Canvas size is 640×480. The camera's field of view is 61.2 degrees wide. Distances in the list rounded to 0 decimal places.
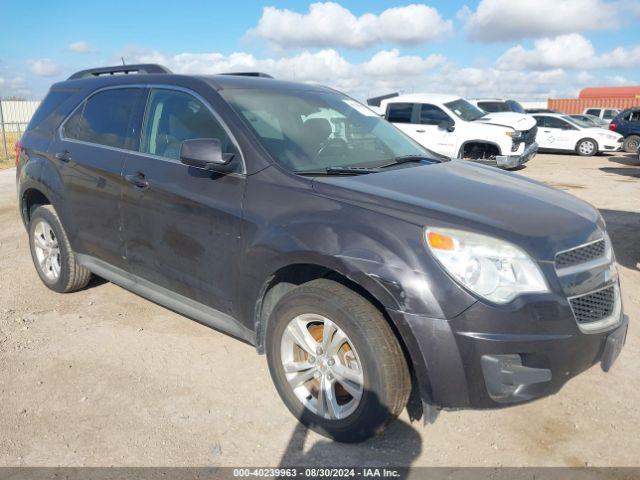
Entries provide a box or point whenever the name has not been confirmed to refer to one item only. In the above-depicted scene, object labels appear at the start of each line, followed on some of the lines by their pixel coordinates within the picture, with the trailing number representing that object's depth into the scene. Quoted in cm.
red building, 3656
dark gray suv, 236
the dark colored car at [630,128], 1930
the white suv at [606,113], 2848
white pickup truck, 1244
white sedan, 1891
